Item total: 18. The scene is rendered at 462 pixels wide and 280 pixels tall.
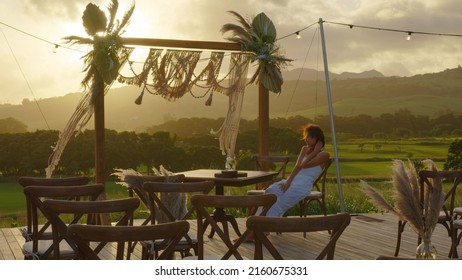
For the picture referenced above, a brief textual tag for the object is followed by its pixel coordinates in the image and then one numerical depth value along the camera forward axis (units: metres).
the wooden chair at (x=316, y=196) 6.48
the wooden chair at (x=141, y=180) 5.03
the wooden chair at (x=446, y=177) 5.04
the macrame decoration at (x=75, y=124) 6.77
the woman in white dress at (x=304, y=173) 6.14
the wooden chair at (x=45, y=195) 3.81
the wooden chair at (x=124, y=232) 2.55
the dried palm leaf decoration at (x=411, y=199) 1.95
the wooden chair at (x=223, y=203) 3.37
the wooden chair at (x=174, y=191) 4.09
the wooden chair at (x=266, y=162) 7.15
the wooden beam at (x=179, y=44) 6.93
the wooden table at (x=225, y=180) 6.07
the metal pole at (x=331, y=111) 7.53
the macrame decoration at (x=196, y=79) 7.03
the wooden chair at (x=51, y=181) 4.54
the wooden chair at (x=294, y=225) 2.69
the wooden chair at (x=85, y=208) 3.20
